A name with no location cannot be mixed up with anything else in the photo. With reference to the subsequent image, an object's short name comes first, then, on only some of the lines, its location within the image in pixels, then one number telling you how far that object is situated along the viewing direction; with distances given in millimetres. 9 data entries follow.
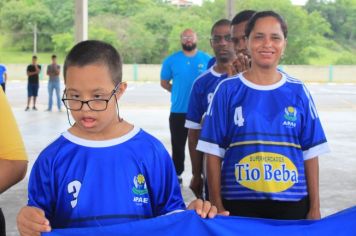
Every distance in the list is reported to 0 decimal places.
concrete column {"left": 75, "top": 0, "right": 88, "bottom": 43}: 11320
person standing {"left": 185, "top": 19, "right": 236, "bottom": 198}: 3770
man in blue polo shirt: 6230
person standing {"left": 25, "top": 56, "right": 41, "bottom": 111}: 15875
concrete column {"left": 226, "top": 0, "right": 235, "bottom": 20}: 10891
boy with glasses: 1896
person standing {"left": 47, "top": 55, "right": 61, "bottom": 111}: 15695
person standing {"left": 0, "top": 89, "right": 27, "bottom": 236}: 2004
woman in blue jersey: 2549
